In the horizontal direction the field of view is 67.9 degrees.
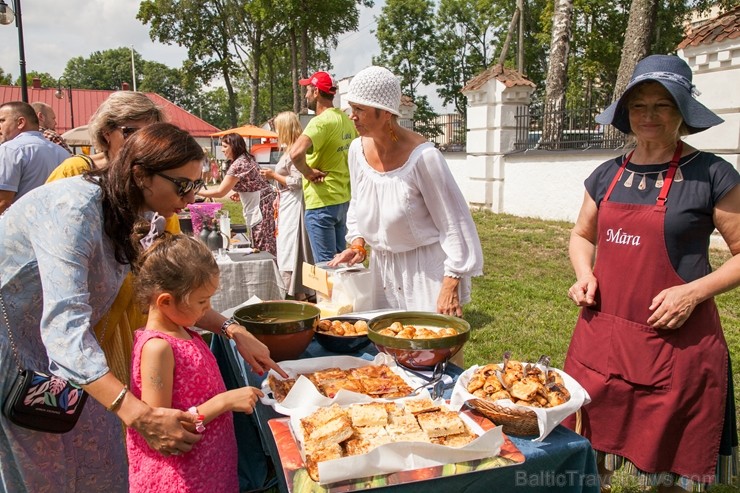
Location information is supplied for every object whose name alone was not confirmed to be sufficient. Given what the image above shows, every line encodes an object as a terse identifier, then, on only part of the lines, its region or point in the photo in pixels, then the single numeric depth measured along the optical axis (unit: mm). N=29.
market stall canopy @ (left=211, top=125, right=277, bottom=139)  25328
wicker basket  1365
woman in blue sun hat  1884
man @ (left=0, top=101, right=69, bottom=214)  3904
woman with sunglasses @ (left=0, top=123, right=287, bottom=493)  1386
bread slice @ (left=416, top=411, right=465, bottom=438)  1320
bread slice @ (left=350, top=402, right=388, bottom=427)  1377
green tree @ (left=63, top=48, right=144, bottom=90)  86062
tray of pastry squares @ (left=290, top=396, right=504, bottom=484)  1190
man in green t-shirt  4781
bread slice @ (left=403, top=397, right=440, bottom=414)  1441
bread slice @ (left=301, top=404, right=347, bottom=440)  1354
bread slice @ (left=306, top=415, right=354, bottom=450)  1271
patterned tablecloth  4508
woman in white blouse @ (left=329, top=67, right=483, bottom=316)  2281
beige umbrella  17983
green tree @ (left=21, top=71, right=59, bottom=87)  74800
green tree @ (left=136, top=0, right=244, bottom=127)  30984
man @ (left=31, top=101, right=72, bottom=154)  6548
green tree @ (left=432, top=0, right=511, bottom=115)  40438
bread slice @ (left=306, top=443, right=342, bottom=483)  1199
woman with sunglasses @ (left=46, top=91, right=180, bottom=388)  1924
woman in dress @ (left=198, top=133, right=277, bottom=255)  5711
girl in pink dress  1505
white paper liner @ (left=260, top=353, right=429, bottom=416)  1503
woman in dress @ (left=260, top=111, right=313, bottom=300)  5426
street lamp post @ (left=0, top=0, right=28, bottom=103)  8930
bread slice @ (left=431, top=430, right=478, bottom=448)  1287
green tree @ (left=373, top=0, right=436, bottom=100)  40047
